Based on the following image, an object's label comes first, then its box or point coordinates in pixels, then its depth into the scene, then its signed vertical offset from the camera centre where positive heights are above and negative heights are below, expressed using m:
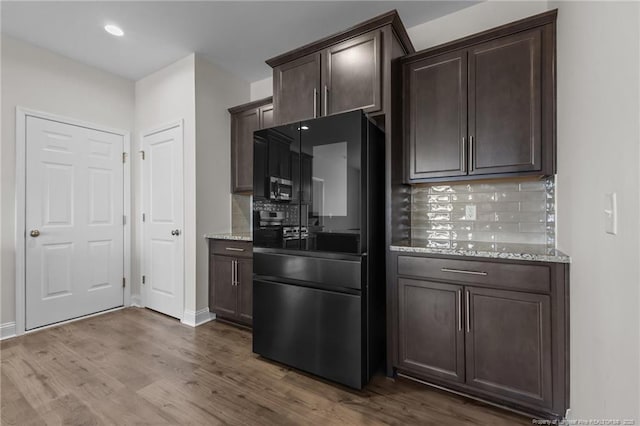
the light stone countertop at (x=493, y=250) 1.60 -0.22
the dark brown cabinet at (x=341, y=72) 2.09 +1.13
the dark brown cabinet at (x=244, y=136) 3.23 +0.93
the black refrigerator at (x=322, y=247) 1.91 -0.23
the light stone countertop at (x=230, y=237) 2.90 -0.23
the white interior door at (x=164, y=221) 3.24 -0.07
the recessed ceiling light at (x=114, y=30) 2.66 +1.73
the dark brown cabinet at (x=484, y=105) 1.82 +0.74
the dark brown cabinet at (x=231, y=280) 2.92 -0.69
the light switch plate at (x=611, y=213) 0.87 +0.00
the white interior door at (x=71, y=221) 2.93 -0.07
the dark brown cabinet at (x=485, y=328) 1.59 -0.69
